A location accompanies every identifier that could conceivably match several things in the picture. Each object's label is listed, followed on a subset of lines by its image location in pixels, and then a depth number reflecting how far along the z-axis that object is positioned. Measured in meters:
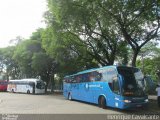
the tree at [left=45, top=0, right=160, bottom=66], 10.39
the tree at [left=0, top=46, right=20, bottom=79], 32.24
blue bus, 8.25
